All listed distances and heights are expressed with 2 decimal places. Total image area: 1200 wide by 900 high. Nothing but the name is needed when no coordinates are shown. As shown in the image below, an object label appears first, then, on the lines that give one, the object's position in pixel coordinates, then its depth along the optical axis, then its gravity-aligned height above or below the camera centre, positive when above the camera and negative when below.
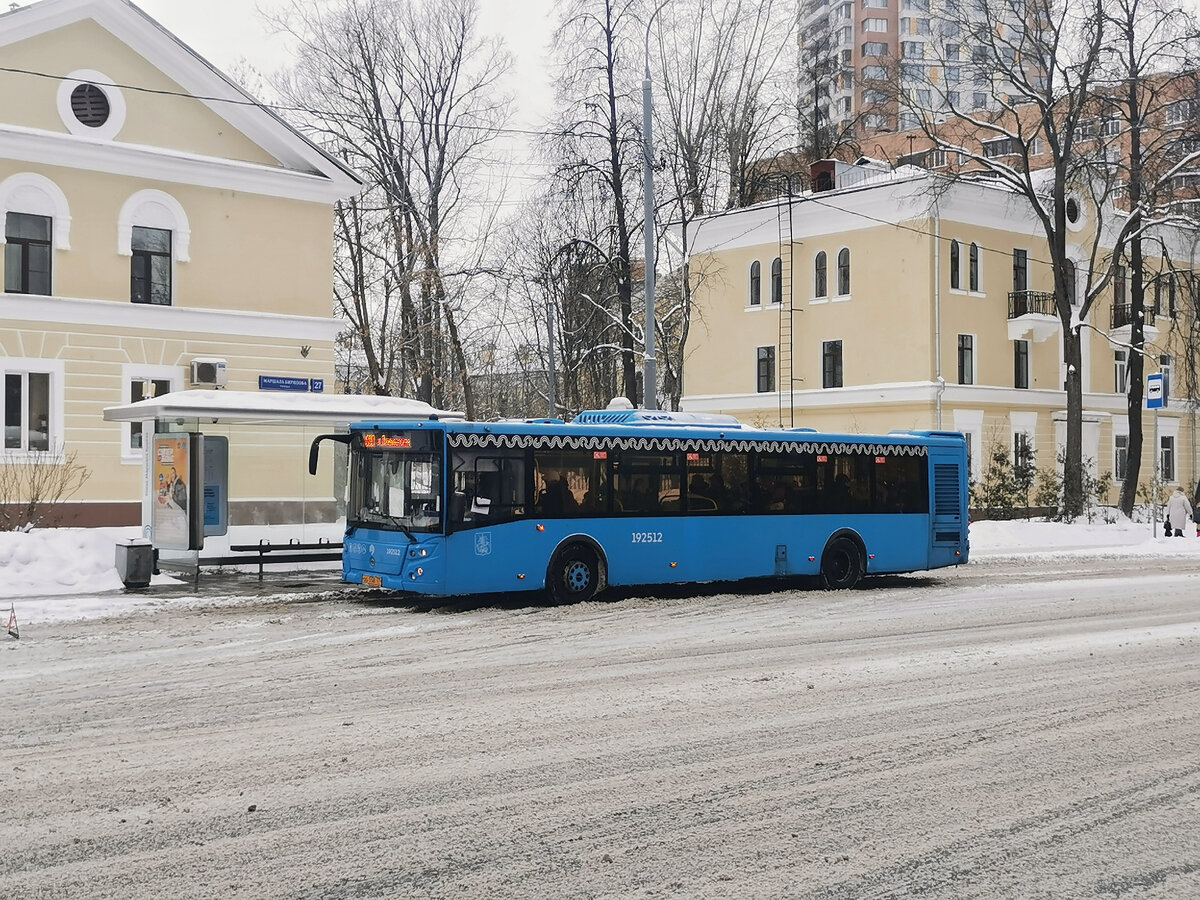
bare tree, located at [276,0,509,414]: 43.00 +10.40
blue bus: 17.34 -0.40
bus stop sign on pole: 31.63 +2.07
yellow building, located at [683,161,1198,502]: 43.62 +5.66
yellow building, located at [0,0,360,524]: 28.12 +5.54
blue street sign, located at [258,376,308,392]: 30.25 +2.17
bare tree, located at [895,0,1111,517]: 36.44 +11.24
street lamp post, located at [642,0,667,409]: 25.05 +3.89
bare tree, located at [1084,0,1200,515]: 36.22 +10.19
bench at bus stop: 20.62 -1.28
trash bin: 19.27 -1.30
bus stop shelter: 20.53 +0.08
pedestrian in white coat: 34.81 -0.98
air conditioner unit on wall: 29.86 +2.41
